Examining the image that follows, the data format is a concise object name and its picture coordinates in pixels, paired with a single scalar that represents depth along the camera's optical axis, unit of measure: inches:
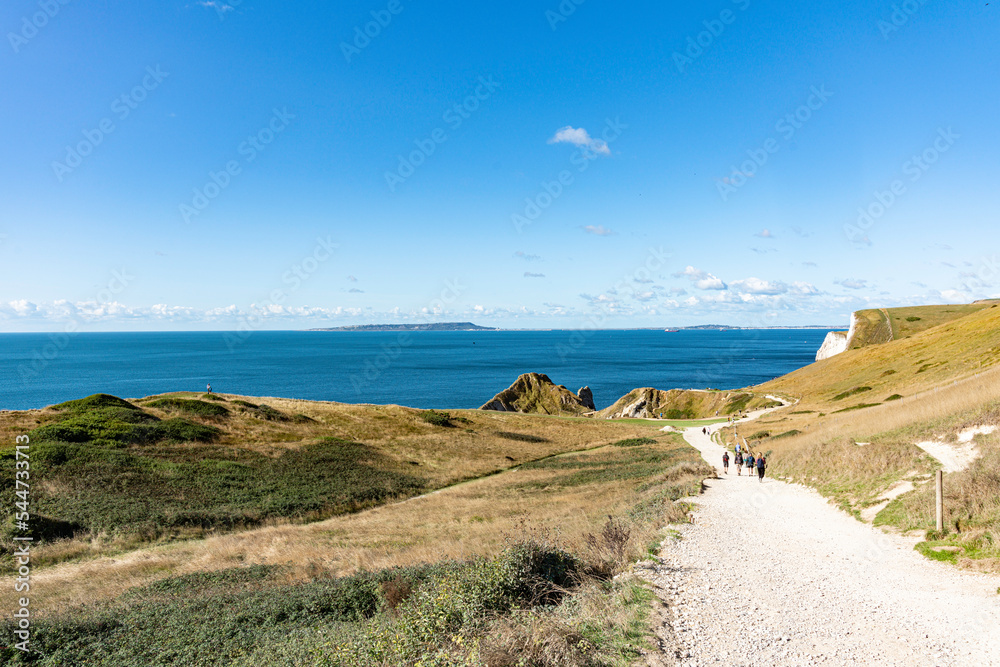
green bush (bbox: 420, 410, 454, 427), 2141.0
